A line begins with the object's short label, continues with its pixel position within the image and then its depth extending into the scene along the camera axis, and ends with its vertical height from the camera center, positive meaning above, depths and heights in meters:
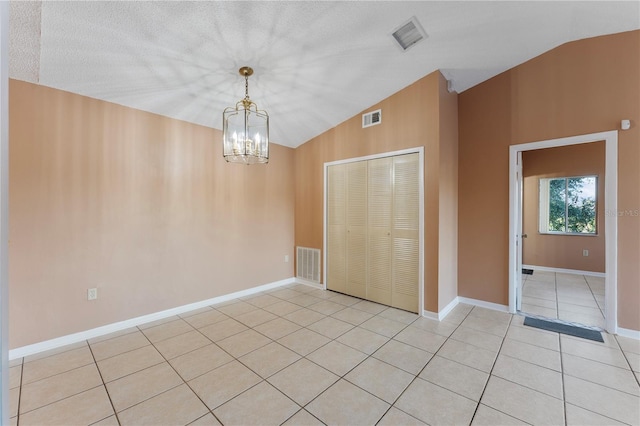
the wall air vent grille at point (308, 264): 4.71 -0.93
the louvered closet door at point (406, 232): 3.46 -0.26
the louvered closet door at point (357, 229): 4.04 -0.25
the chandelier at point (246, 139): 2.58 +0.73
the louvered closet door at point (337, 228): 4.32 -0.25
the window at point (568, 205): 5.35 +0.19
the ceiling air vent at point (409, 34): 2.43 +1.72
